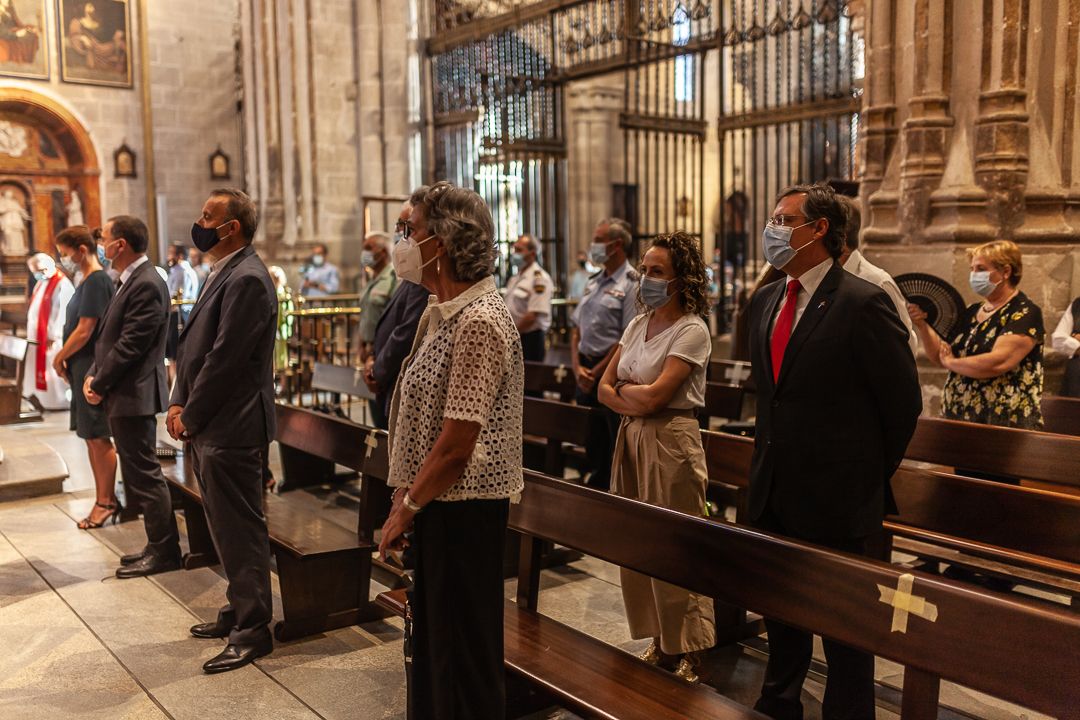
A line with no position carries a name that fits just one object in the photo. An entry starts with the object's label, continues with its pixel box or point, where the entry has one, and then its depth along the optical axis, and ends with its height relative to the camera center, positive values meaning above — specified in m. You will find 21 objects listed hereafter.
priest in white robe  8.93 -0.40
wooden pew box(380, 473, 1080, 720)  1.91 -0.82
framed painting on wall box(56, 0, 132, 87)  16.59 +4.10
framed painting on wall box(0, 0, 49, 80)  16.03 +3.99
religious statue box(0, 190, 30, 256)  16.52 +0.85
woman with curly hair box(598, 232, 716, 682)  3.31 -0.55
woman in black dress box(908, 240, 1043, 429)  4.25 -0.39
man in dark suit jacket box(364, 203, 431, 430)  4.77 -0.34
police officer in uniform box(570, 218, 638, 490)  5.21 -0.28
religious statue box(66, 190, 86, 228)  17.02 +1.13
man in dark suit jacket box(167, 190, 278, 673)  3.51 -0.50
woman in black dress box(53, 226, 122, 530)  5.34 -0.47
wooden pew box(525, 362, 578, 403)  6.59 -0.80
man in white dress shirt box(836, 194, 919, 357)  3.44 -0.01
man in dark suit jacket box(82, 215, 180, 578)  4.65 -0.53
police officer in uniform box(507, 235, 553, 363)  7.38 -0.29
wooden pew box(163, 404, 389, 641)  3.88 -1.18
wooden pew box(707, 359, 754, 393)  6.22 -0.73
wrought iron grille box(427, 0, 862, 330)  9.41 +2.13
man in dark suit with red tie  2.58 -0.39
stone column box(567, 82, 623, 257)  16.91 +2.07
